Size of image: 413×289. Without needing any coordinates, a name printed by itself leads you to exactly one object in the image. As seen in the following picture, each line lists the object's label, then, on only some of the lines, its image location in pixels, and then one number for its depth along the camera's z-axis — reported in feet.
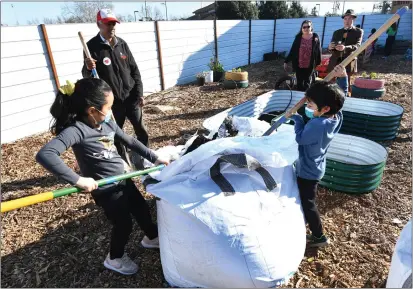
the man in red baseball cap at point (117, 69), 9.07
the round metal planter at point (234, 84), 23.97
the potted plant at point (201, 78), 25.38
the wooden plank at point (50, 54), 15.24
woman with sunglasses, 14.87
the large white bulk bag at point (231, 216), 5.30
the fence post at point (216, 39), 29.42
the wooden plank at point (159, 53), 22.61
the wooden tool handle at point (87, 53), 8.28
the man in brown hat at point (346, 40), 14.85
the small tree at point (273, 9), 64.69
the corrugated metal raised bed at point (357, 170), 8.79
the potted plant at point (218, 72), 26.45
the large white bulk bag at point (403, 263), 4.29
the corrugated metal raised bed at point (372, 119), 12.54
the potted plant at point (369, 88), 19.66
